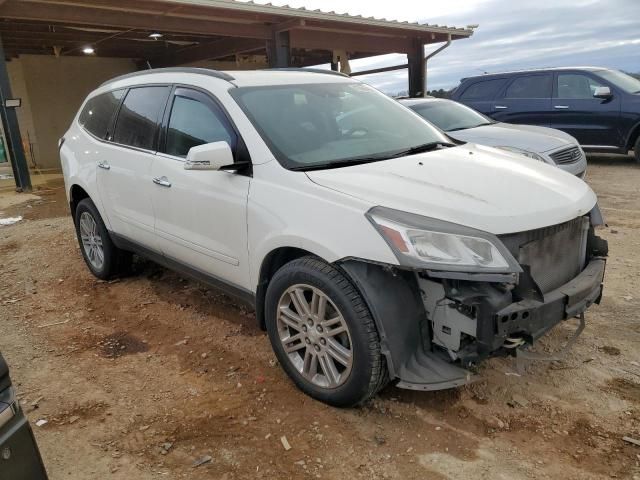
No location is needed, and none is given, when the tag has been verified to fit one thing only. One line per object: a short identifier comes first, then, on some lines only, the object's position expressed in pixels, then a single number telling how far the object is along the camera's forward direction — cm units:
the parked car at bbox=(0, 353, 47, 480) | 155
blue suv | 995
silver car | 688
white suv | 245
